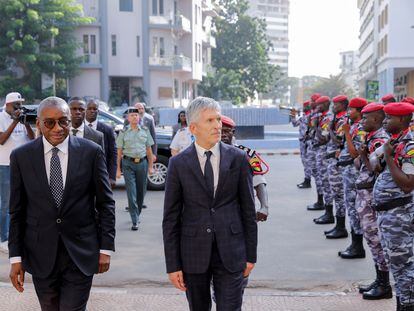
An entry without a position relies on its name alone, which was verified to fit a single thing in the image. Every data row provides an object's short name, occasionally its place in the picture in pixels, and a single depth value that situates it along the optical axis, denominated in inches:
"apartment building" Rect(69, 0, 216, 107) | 1747.0
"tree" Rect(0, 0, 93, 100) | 1432.1
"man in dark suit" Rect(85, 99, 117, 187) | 302.7
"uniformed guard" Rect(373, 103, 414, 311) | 196.7
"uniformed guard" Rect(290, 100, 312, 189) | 519.1
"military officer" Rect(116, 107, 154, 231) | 376.5
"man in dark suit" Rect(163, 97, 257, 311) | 147.7
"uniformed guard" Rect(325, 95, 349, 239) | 339.9
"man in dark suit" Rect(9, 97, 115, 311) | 146.9
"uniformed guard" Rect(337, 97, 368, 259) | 285.4
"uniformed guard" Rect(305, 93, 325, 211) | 422.9
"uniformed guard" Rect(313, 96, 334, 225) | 378.3
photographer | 302.0
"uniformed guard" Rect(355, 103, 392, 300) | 236.4
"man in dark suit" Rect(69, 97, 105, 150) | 269.1
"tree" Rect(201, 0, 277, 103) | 2600.9
